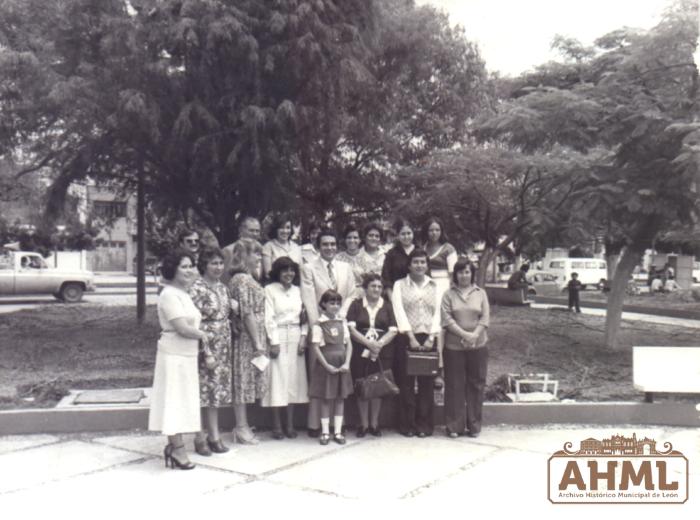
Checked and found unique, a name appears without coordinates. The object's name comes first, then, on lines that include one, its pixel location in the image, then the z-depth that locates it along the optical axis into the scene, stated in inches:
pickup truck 812.0
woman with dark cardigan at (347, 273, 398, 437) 240.5
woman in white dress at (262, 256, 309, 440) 237.5
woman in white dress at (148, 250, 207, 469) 204.2
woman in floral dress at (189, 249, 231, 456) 217.3
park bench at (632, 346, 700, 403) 262.4
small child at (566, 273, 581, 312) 729.0
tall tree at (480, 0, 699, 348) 337.7
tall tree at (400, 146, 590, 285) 521.7
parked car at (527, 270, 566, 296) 1235.5
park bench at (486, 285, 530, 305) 812.0
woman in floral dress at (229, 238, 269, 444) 230.4
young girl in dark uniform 235.6
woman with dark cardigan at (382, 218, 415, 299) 261.0
